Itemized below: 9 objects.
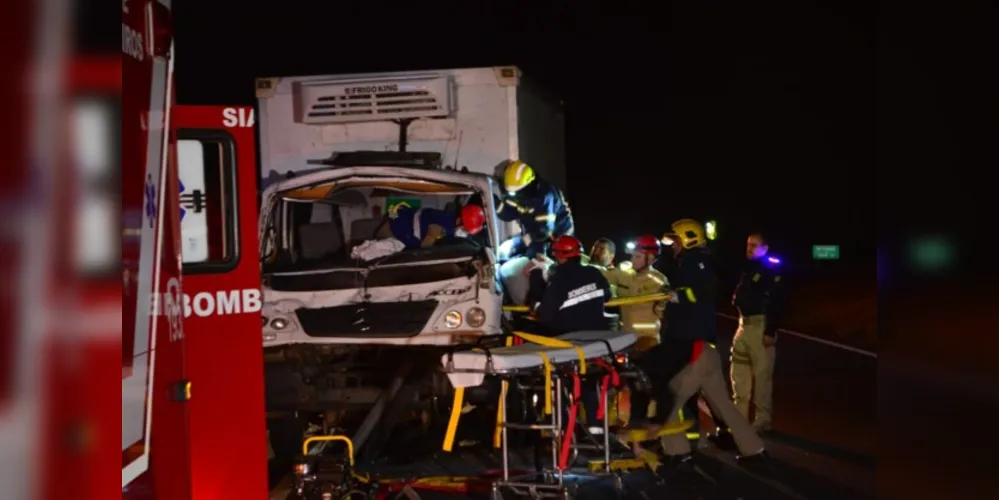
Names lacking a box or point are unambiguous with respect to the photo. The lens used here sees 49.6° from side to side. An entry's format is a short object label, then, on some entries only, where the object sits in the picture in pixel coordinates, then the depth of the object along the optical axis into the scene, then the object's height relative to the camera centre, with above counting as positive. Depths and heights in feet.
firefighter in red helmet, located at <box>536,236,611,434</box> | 29.04 -1.86
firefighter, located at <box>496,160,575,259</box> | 33.37 +0.55
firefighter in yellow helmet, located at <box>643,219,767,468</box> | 30.04 -3.74
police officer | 34.76 -3.50
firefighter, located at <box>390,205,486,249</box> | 32.22 +0.11
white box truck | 29.89 +0.54
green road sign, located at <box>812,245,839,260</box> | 123.08 -3.44
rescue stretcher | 24.03 -3.40
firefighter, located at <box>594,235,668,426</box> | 33.71 -2.02
